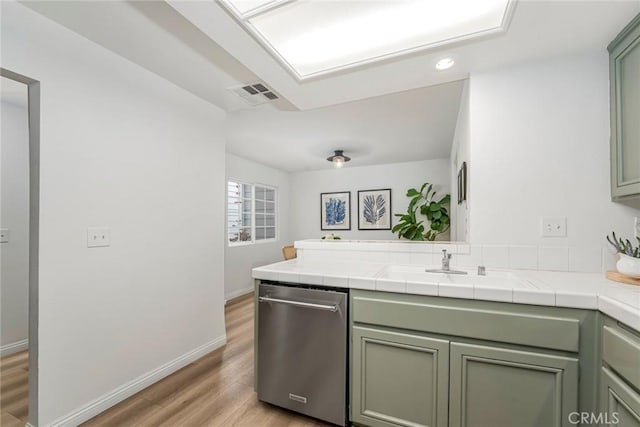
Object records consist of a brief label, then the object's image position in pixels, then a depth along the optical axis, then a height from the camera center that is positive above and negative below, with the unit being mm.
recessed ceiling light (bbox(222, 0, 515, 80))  1417 +1088
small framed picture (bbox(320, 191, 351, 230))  5730 +78
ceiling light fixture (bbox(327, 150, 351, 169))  4242 +887
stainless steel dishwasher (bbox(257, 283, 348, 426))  1561 -807
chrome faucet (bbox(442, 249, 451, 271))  1750 -296
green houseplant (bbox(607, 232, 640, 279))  1312 -212
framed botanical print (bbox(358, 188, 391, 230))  5412 +112
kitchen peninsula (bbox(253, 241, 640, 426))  1102 -602
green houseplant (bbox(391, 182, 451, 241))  3902 -5
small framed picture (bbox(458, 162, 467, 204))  2232 +281
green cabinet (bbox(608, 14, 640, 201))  1386 +554
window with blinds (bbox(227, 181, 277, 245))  4621 +30
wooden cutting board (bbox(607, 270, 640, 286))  1329 -319
